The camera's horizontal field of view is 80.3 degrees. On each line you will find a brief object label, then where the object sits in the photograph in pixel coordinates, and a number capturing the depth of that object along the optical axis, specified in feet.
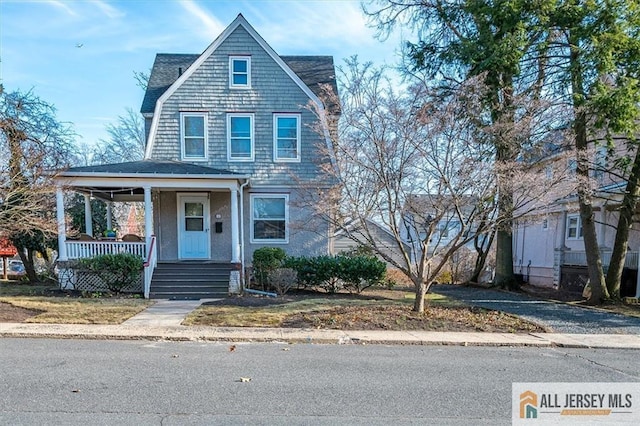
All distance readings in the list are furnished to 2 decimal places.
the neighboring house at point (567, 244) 40.28
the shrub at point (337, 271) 41.93
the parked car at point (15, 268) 68.47
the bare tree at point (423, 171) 27.22
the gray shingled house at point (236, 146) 47.62
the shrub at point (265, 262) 42.37
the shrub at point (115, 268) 37.83
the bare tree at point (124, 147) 97.40
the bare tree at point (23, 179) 30.04
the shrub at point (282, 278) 39.37
